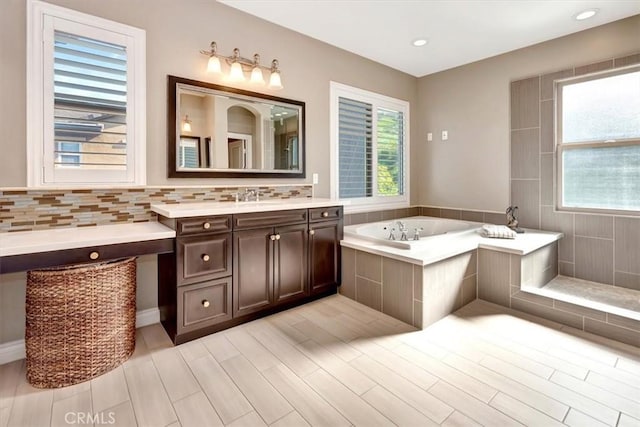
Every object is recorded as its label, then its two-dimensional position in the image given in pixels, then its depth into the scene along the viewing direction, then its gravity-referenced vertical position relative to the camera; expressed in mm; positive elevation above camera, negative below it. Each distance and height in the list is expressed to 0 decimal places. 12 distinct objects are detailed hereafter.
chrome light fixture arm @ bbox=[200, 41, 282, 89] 2479 +1223
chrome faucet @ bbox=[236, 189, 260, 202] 2773 +126
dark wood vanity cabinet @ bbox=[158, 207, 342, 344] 2080 -425
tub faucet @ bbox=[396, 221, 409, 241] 3408 -246
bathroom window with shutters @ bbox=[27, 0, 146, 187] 1902 +707
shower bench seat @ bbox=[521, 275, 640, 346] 2121 -735
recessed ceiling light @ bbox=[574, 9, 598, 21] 2684 +1659
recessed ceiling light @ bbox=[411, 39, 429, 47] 3268 +1731
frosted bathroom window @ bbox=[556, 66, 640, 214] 2855 +627
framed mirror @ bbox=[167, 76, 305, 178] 2424 +655
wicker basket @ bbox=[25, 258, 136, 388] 1696 -627
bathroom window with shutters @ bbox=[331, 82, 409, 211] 3531 +740
